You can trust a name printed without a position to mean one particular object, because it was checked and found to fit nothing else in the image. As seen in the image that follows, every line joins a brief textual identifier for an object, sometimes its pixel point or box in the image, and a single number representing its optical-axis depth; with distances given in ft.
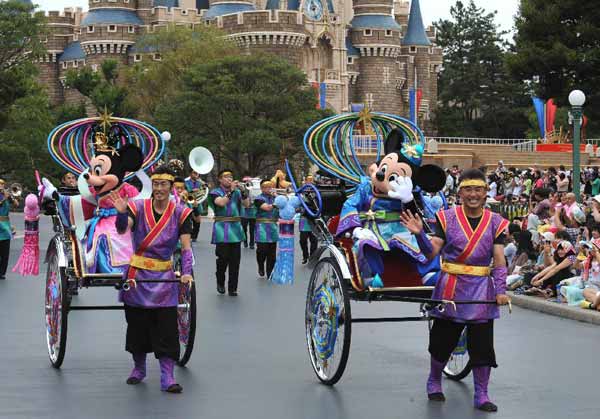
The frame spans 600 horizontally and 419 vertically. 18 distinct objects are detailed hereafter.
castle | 267.39
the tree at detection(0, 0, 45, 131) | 129.33
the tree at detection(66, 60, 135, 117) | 220.64
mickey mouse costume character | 29.91
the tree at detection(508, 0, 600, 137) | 106.01
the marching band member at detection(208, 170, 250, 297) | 51.90
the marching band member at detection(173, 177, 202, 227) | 57.98
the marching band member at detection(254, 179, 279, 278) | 61.05
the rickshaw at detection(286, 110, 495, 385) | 28.89
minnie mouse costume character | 33.45
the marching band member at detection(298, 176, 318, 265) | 70.75
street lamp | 66.01
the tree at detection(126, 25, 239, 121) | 210.79
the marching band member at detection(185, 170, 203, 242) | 79.25
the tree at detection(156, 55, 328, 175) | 184.24
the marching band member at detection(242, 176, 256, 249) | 82.53
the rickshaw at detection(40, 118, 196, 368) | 31.14
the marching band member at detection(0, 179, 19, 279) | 58.03
